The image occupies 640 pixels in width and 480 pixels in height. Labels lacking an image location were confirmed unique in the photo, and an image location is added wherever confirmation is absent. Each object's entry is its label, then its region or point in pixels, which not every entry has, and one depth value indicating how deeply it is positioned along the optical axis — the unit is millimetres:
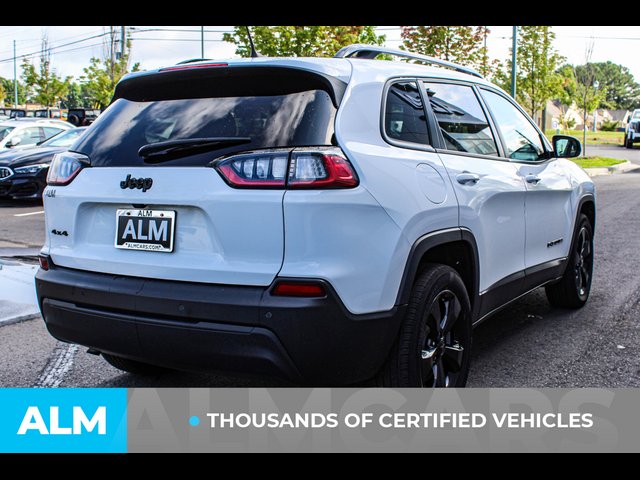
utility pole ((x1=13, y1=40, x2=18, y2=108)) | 66362
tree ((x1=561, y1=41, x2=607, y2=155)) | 26703
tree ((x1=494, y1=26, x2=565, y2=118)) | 24656
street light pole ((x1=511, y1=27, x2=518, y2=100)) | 20984
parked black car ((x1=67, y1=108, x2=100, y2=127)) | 22914
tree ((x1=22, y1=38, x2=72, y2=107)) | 41750
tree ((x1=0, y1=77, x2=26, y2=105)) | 102844
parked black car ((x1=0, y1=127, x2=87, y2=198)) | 12023
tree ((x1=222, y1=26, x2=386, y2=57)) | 15047
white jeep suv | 2391
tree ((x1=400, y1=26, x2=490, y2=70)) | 20297
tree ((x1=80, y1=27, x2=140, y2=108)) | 28628
